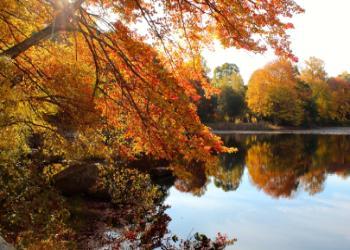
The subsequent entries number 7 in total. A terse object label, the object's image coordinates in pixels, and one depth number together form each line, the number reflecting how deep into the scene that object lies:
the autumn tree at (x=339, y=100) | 80.75
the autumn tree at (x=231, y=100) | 72.75
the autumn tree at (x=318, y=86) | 78.12
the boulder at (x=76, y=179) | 17.19
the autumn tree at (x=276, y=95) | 70.69
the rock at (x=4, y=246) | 6.54
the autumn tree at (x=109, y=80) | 8.15
